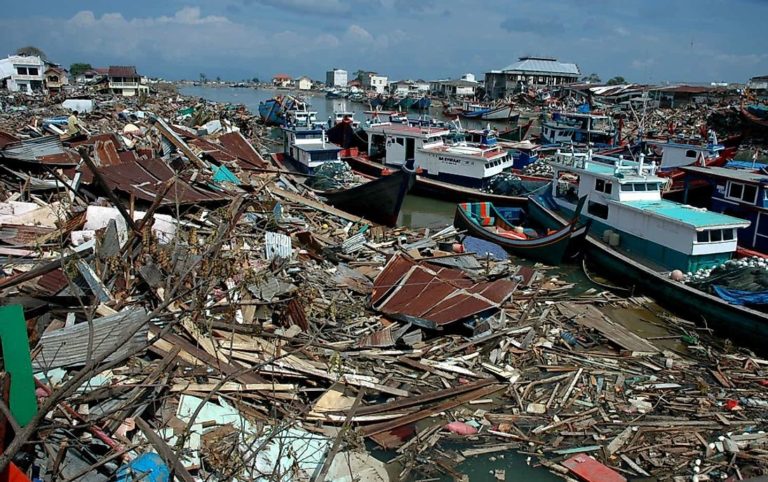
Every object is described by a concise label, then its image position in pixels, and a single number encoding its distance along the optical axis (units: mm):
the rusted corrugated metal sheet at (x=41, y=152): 13826
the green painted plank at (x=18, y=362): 4148
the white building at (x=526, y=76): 83188
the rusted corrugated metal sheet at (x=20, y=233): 9961
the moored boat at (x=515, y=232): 14781
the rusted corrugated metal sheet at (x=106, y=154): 15086
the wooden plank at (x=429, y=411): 7459
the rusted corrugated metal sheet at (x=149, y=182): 12336
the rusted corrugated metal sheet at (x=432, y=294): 9953
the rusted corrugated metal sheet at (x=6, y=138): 16395
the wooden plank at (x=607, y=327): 10336
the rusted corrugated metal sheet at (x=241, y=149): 20522
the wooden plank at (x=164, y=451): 4518
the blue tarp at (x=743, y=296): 11195
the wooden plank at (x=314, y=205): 15961
